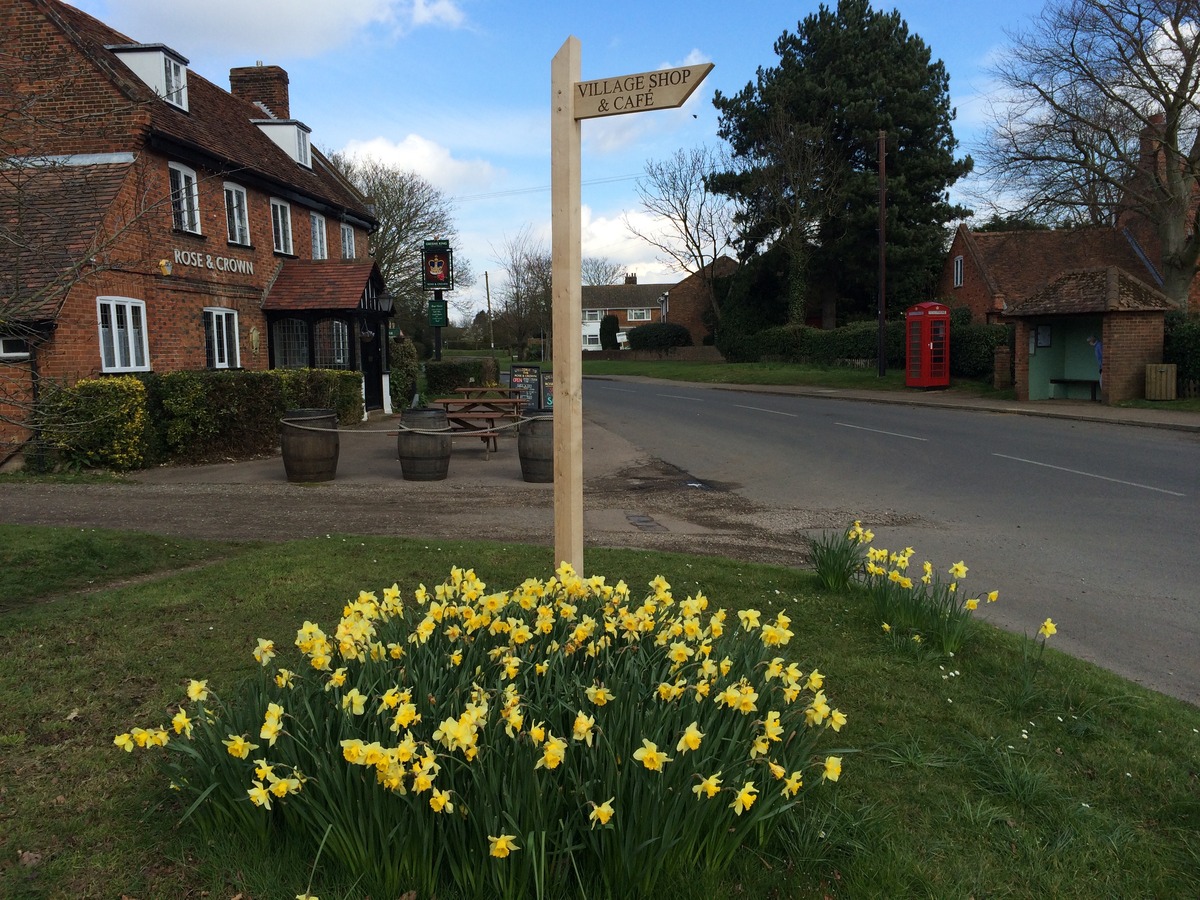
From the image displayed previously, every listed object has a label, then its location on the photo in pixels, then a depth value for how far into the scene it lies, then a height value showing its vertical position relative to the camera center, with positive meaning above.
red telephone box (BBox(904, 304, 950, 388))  31.09 -0.17
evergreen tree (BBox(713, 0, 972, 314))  42.16 +9.04
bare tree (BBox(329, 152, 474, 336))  44.16 +6.09
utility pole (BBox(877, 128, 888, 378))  33.91 +3.04
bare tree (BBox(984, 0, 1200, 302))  27.62 +6.40
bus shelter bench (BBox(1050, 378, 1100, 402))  24.94 -1.22
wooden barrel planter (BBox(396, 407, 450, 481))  13.30 -1.42
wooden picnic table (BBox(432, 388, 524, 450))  16.16 -1.22
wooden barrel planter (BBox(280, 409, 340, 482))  13.02 -1.34
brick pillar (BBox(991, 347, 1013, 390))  28.45 -0.90
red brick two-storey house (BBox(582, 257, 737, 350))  108.12 +4.80
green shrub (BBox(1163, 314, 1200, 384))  23.06 -0.28
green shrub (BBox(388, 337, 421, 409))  28.93 -0.74
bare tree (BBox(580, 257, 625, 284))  112.00 +8.59
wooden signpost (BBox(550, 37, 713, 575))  4.77 +0.51
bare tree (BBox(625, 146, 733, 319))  54.20 +6.28
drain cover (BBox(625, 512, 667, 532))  9.98 -1.99
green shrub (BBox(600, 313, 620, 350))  75.06 +1.03
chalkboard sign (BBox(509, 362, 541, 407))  21.87 -0.88
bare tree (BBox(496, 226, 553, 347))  61.66 +3.31
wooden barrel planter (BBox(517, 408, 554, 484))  13.21 -1.50
